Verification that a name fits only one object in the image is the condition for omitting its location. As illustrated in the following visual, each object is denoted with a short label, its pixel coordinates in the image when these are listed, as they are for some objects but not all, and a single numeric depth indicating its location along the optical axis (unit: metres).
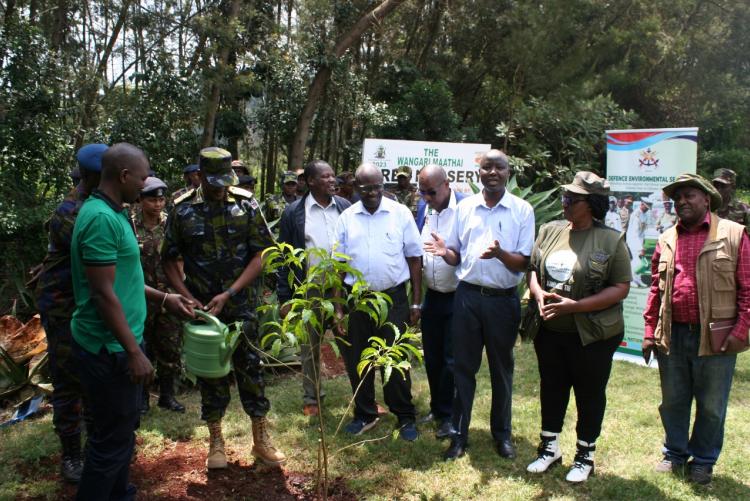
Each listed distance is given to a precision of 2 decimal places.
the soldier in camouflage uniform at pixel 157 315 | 4.72
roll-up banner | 5.96
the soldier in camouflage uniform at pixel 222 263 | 3.77
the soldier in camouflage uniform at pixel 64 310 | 3.32
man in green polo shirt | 2.71
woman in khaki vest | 3.64
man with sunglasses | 4.50
